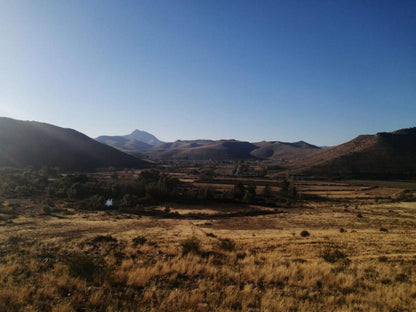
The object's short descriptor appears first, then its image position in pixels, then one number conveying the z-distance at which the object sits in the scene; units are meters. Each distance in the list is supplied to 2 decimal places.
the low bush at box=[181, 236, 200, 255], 11.59
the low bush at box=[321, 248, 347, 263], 10.76
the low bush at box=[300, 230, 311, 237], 18.73
